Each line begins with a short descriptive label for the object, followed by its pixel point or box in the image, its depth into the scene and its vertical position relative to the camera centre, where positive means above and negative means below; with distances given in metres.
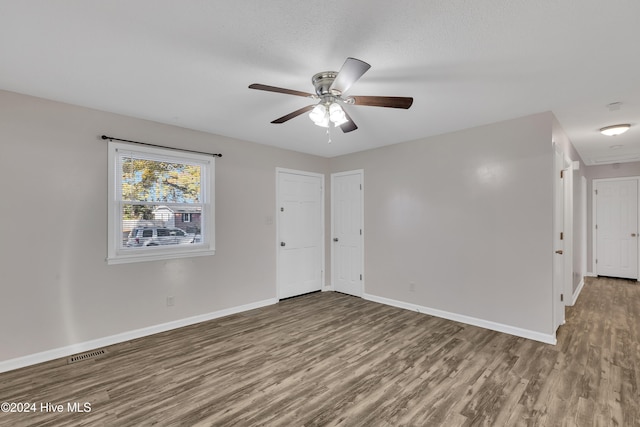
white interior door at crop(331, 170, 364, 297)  4.99 -0.35
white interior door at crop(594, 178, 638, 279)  5.86 -0.34
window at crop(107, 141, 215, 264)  3.18 +0.13
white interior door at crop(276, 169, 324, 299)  4.77 -0.34
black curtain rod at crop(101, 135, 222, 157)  3.09 +0.83
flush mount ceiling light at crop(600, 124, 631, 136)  3.52 +1.03
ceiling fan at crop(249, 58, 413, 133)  1.96 +0.87
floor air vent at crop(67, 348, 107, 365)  2.77 -1.41
